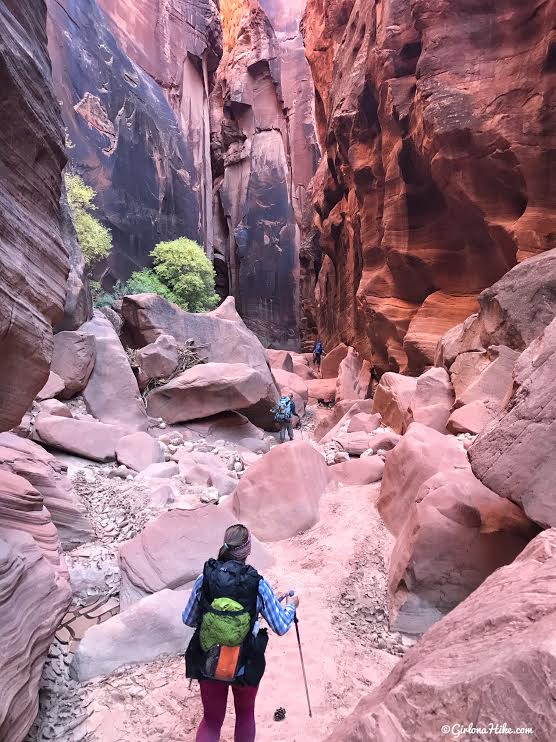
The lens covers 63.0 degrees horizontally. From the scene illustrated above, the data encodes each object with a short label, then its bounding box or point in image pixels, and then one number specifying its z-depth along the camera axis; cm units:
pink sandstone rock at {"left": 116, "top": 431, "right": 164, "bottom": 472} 782
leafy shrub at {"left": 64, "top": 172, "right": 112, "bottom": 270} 1443
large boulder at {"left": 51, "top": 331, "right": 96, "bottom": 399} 957
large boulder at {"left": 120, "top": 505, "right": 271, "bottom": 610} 460
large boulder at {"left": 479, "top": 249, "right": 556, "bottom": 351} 709
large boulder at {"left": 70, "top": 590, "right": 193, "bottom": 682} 360
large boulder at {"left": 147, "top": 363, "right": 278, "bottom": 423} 1135
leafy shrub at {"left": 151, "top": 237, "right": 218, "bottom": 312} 1847
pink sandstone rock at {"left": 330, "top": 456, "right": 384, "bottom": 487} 699
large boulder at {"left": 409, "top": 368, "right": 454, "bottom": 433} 793
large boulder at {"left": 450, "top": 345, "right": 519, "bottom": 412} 720
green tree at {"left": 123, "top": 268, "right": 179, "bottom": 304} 1714
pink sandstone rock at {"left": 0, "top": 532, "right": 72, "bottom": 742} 251
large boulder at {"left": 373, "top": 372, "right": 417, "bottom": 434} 937
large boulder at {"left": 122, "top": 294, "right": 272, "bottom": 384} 1291
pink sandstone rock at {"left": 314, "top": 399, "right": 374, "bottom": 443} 1209
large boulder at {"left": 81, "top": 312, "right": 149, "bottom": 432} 994
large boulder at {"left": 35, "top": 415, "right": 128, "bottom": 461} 757
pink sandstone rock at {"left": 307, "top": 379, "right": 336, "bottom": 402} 1864
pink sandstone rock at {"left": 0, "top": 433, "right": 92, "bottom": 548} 501
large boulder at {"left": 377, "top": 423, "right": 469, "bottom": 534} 535
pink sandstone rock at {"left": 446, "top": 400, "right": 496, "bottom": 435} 666
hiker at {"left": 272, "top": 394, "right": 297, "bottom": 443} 1201
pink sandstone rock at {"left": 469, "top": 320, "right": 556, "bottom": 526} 341
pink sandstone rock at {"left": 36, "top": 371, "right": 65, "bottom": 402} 877
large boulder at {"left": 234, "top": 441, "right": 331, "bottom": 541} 598
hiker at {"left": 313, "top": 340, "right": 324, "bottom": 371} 2411
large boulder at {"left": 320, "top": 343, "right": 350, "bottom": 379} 1986
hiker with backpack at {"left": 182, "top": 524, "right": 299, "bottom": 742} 239
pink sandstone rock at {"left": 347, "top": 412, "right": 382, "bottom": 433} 998
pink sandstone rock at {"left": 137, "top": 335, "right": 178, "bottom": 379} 1188
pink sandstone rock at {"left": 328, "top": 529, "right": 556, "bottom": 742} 148
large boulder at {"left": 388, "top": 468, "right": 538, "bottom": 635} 394
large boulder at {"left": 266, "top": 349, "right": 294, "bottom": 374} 2058
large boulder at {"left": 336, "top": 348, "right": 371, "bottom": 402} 1655
